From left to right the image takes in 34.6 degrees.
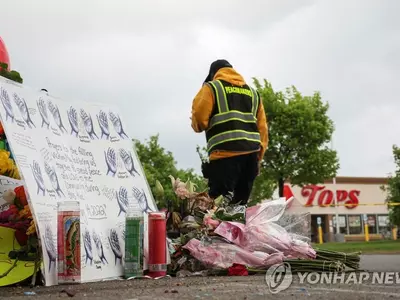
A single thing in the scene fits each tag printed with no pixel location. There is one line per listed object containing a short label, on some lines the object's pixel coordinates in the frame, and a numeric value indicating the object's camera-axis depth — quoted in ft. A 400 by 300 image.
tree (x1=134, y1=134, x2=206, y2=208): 119.55
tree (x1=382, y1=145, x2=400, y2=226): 103.09
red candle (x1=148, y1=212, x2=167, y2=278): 15.89
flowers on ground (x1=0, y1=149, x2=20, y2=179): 14.76
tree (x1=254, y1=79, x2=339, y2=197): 106.52
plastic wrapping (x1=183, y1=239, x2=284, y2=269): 16.56
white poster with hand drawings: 13.98
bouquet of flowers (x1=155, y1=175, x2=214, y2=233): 18.34
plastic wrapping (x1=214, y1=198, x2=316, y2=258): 17.16
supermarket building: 173.68
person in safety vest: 20.79
